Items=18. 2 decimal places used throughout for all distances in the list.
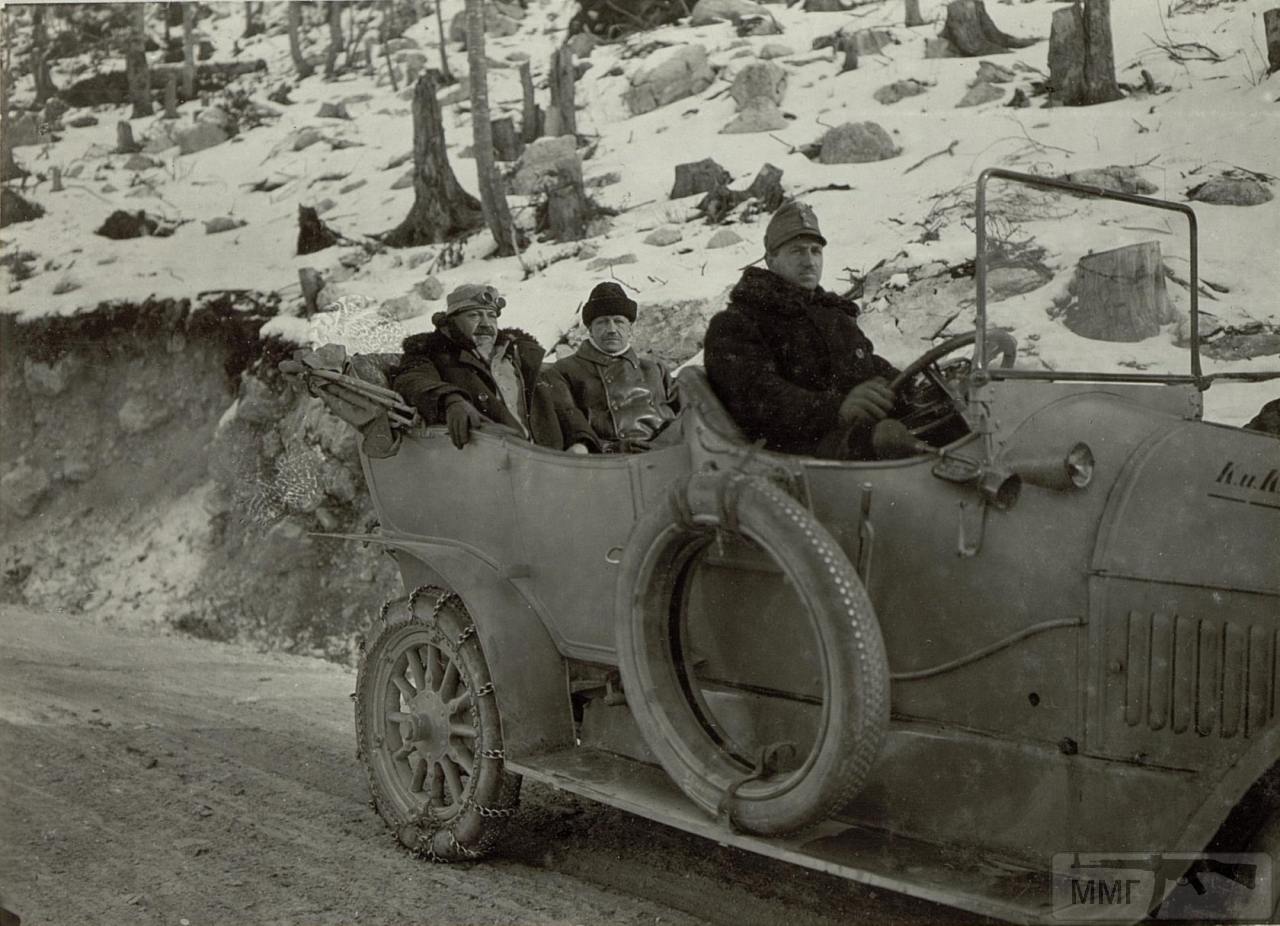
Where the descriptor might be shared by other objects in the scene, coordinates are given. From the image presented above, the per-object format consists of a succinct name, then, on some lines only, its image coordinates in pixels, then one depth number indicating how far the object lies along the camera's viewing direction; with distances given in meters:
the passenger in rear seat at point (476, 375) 4.43
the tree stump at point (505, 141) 10.18
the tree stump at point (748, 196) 7.69
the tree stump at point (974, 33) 6.37
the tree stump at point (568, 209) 8.69
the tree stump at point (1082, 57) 5.84
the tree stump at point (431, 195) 9.27
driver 3.39
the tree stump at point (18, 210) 9.03
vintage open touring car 2.66
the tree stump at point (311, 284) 9.05
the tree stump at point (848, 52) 7.59
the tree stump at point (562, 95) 9.72
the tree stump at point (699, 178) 8.12
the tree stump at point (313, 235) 9.36
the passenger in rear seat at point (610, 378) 5.43
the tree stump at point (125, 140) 8.96
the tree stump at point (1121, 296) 4.03
